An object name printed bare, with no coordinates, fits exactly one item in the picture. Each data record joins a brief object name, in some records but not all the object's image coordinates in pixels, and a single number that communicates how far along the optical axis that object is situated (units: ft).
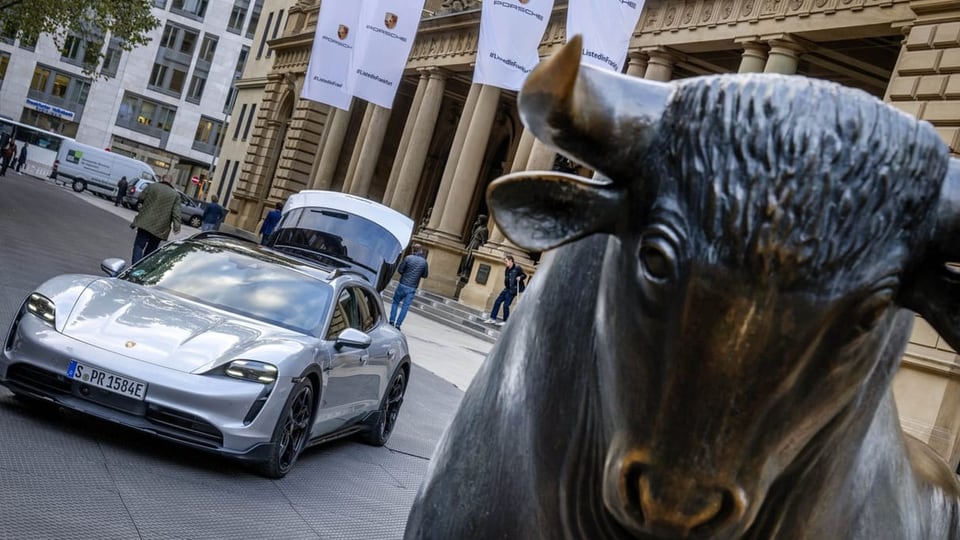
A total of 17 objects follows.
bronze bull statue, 4.69
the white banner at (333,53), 84.43
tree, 102.17
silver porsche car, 25.07
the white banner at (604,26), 52.75
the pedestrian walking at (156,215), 57.52
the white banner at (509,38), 61.77
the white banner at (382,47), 77.10
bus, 237.66
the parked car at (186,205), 188.03
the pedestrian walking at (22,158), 225.15
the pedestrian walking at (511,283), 89.04
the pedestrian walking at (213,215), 104.06
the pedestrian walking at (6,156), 177.34
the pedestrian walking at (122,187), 198.06
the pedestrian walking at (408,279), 72.95
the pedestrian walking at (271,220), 88.89
